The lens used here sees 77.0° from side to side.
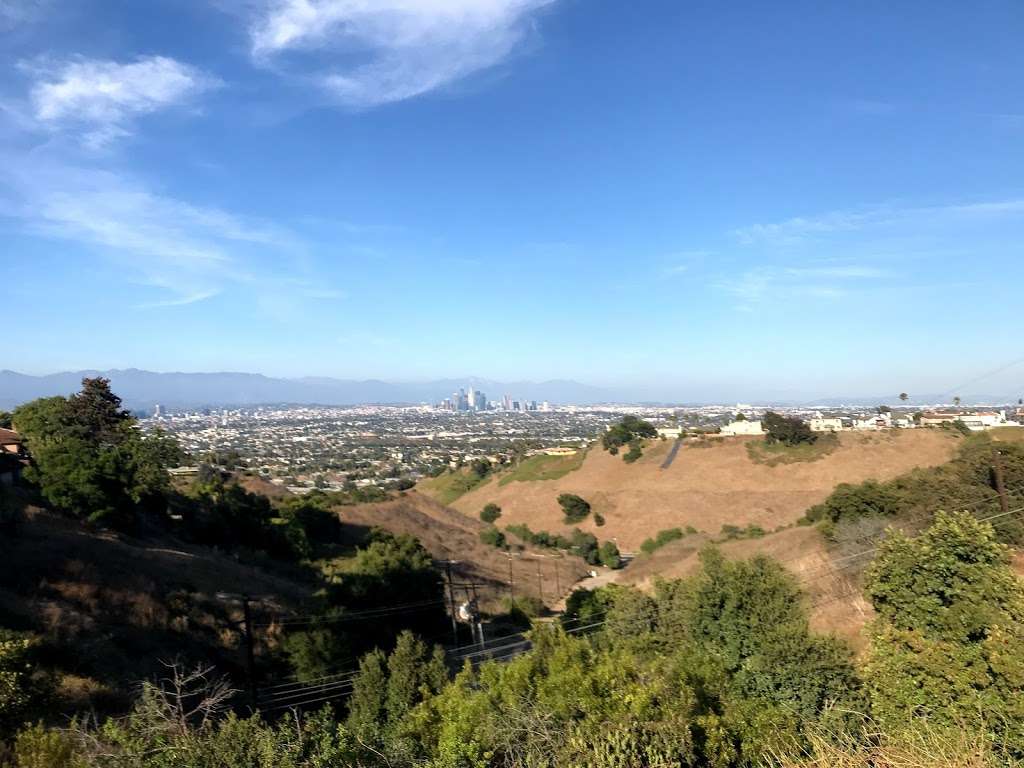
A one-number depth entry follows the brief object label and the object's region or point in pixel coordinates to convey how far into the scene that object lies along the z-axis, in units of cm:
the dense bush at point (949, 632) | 1058
